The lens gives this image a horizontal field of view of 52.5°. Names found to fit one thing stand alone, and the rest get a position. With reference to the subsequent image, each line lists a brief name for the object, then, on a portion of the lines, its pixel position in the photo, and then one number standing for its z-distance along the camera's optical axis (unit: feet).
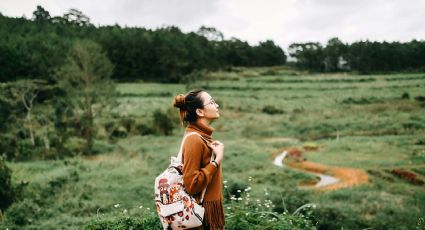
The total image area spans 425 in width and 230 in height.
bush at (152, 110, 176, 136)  124.36
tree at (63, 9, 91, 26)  163.40
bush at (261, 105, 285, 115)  163.12
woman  11.85
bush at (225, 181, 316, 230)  18.66
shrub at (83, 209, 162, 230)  19.81
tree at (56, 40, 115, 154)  102.32
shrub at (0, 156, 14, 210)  52.80
